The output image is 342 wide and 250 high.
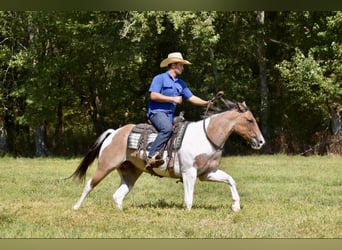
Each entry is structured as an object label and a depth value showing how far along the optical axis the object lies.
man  12.59
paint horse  13.14
